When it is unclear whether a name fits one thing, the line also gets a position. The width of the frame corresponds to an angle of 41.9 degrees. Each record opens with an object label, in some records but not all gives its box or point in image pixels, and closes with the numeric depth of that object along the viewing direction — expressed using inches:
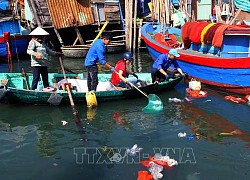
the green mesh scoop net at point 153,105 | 329.1
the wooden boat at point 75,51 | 667.4
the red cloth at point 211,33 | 398.6
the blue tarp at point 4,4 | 887.1
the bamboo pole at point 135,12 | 710.0
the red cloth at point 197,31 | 430.5
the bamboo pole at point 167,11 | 692.2
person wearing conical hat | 336.5
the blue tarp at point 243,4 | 463.8
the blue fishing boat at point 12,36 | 643.5
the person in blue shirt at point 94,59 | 332.2
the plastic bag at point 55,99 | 326.0
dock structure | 705.0
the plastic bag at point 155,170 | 206.5
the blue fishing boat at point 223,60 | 358.3
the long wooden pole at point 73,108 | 292.2
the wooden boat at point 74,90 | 331.9
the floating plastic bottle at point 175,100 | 361.8
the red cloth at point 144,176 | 203.9
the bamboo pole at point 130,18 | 703.7
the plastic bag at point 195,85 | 382.3
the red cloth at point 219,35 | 381.4
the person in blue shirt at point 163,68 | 382.0
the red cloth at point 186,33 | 456.4
